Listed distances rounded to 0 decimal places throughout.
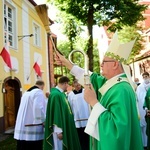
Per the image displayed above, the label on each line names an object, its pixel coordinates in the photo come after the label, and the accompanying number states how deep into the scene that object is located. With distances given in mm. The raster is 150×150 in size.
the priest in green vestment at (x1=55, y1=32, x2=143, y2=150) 1713
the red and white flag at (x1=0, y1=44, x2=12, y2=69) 7304
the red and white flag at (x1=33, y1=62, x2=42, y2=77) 10171
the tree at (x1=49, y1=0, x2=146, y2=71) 11240
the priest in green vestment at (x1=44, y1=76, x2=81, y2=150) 3420
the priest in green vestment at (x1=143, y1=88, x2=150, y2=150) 4770
